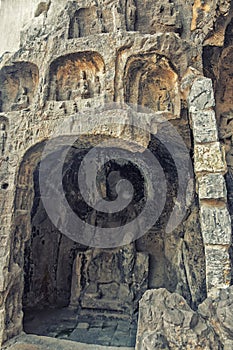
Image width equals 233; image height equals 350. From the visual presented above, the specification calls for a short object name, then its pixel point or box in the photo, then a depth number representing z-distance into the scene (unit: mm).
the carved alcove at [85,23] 6703
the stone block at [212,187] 4699
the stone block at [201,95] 5176
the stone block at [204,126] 4961
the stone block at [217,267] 4336
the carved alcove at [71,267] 6332
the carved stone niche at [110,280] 7629
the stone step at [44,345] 5285
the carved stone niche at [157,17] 6574
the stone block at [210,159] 4816
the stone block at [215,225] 4504
